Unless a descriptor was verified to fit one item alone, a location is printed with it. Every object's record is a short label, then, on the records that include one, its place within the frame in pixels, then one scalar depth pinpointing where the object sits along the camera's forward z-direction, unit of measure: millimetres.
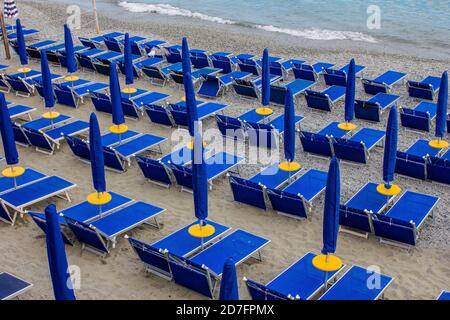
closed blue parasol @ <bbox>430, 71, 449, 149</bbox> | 12406
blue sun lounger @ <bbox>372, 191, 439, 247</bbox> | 9898
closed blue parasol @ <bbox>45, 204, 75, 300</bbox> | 7266
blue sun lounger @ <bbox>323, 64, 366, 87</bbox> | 17459
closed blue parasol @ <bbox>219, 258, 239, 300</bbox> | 6734
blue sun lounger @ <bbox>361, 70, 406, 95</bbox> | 16891
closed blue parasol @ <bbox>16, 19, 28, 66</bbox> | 17422
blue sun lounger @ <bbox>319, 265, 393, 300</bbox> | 8453
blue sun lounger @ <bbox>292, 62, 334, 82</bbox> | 17906
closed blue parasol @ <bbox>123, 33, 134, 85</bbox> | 15781
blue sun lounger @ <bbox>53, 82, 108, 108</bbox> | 16625
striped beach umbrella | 20156
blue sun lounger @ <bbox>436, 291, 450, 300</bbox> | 8188
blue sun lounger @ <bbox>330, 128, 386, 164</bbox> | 12790
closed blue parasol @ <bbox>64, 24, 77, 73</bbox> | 16703
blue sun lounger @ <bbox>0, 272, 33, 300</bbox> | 8453
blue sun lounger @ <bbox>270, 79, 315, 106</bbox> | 16203
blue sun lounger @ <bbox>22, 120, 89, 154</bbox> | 13734
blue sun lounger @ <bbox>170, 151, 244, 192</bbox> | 11906
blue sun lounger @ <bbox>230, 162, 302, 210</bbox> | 11250
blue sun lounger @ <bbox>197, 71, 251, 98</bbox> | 17188
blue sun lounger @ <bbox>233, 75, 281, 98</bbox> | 16891
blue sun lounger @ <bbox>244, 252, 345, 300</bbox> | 8312
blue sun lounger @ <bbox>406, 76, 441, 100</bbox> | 16453
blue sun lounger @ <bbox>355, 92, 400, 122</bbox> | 15125
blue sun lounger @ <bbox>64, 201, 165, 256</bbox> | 9930
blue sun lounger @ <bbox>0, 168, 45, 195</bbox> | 11453
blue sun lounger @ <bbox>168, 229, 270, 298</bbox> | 8883
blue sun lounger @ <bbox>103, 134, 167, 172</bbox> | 12867
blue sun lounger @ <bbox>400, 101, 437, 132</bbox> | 14367
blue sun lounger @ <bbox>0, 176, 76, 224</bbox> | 10938
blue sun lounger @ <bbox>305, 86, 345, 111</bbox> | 15852
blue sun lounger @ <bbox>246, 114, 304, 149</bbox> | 13820
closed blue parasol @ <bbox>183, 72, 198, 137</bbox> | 12891
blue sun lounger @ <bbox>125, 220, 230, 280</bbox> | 9273
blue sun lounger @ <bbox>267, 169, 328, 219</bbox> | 10828
